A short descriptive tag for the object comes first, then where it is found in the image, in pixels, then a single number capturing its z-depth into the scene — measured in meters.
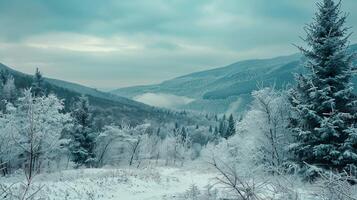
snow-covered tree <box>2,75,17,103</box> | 72.50
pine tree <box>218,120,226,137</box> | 136.50
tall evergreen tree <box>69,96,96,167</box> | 48.56
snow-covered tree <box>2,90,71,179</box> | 40.81
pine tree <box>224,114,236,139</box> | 94.11
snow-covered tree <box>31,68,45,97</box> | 61.16
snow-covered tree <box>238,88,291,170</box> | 29.42
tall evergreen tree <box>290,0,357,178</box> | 21.75
